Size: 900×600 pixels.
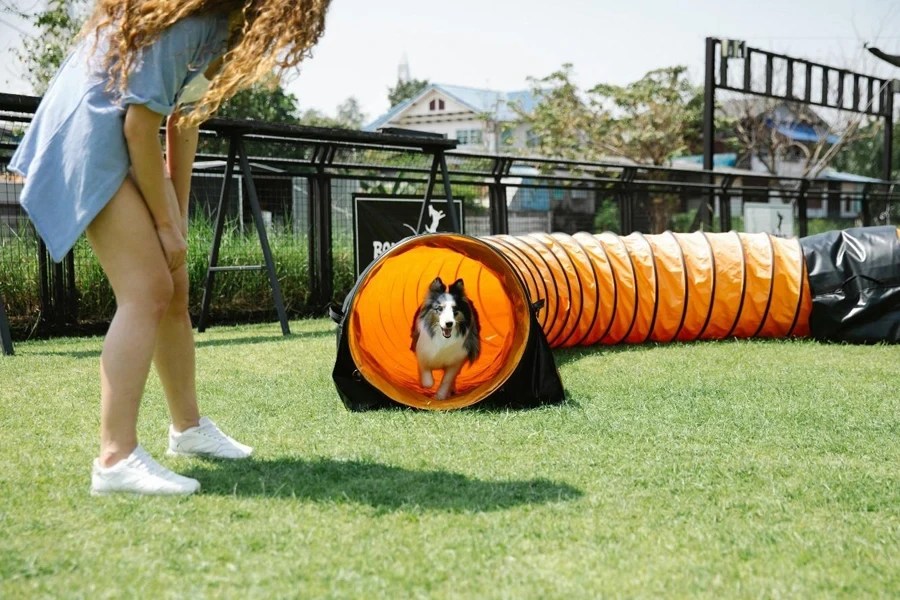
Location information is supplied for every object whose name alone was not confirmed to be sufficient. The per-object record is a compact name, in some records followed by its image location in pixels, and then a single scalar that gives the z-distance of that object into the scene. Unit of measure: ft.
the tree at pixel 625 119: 106.73
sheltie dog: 15.46
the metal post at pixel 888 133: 59.06
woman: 8.30
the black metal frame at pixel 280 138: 21.81
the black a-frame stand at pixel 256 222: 21.95
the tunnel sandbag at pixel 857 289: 21.25
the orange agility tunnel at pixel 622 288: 17.66
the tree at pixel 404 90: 257.75
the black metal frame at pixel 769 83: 44.29
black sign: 28.71
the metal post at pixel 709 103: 44.01
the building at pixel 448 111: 183.11
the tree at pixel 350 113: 267.80
